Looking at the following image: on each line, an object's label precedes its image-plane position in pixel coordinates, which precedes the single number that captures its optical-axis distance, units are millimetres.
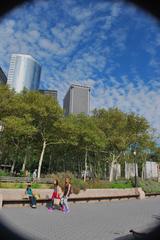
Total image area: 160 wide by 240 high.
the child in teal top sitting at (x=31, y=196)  7019
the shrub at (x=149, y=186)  15270
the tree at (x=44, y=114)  17071
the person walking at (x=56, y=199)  7126
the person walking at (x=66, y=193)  6631
